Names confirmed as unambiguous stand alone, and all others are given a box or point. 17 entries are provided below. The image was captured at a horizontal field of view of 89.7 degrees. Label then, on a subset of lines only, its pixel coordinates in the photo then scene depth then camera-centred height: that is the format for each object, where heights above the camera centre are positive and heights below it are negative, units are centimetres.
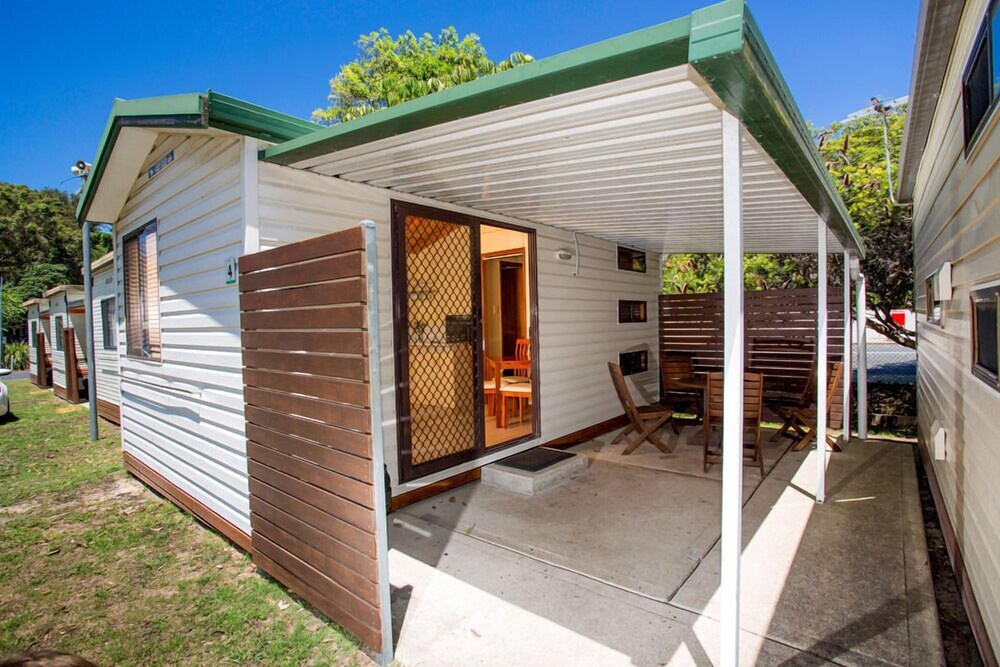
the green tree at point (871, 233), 755 +114
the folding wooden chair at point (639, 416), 510 -105
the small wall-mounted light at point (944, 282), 292 +15
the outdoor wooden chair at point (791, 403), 547 -105
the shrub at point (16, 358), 1903 -121
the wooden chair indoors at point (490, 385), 612 -84
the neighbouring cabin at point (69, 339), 995 -29
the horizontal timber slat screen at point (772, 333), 650 -30
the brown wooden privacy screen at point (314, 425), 203 -49
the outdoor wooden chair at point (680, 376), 664 -85
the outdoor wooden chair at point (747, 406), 412 -80
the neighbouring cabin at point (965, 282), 201 +13
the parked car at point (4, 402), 834 -127
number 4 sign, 300 +31
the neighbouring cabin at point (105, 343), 796 -32
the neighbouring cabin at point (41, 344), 1283 -48
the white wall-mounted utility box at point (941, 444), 322 -89
